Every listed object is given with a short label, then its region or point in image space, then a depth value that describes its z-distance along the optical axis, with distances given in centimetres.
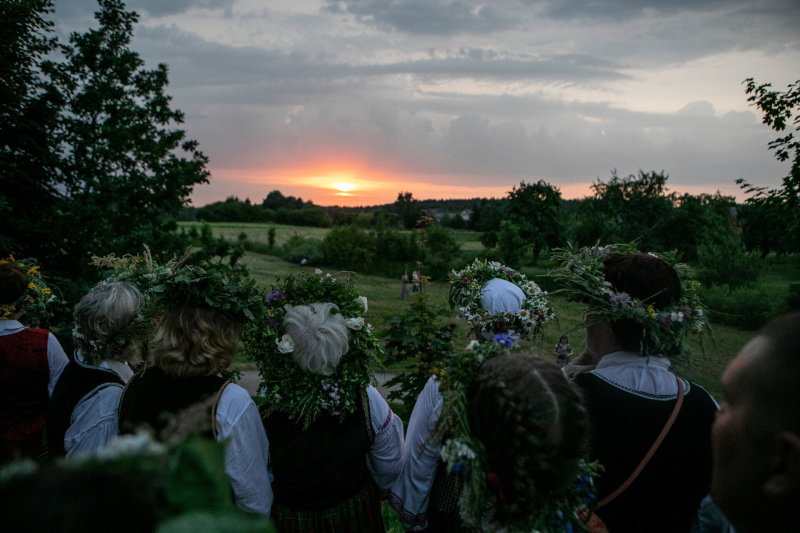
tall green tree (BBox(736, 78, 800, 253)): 622
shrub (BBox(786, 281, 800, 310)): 1345
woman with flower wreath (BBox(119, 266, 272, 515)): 212
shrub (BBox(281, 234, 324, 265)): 3148
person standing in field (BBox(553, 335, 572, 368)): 520
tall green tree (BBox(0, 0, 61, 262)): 545
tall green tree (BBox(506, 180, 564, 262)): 3045
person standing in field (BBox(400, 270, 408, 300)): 1899
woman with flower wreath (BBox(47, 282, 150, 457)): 244
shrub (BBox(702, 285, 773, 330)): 1641
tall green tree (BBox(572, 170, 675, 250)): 2386
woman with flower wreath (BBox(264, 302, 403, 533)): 237
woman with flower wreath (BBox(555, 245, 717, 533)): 186
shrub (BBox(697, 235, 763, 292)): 1938
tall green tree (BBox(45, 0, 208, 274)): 646
